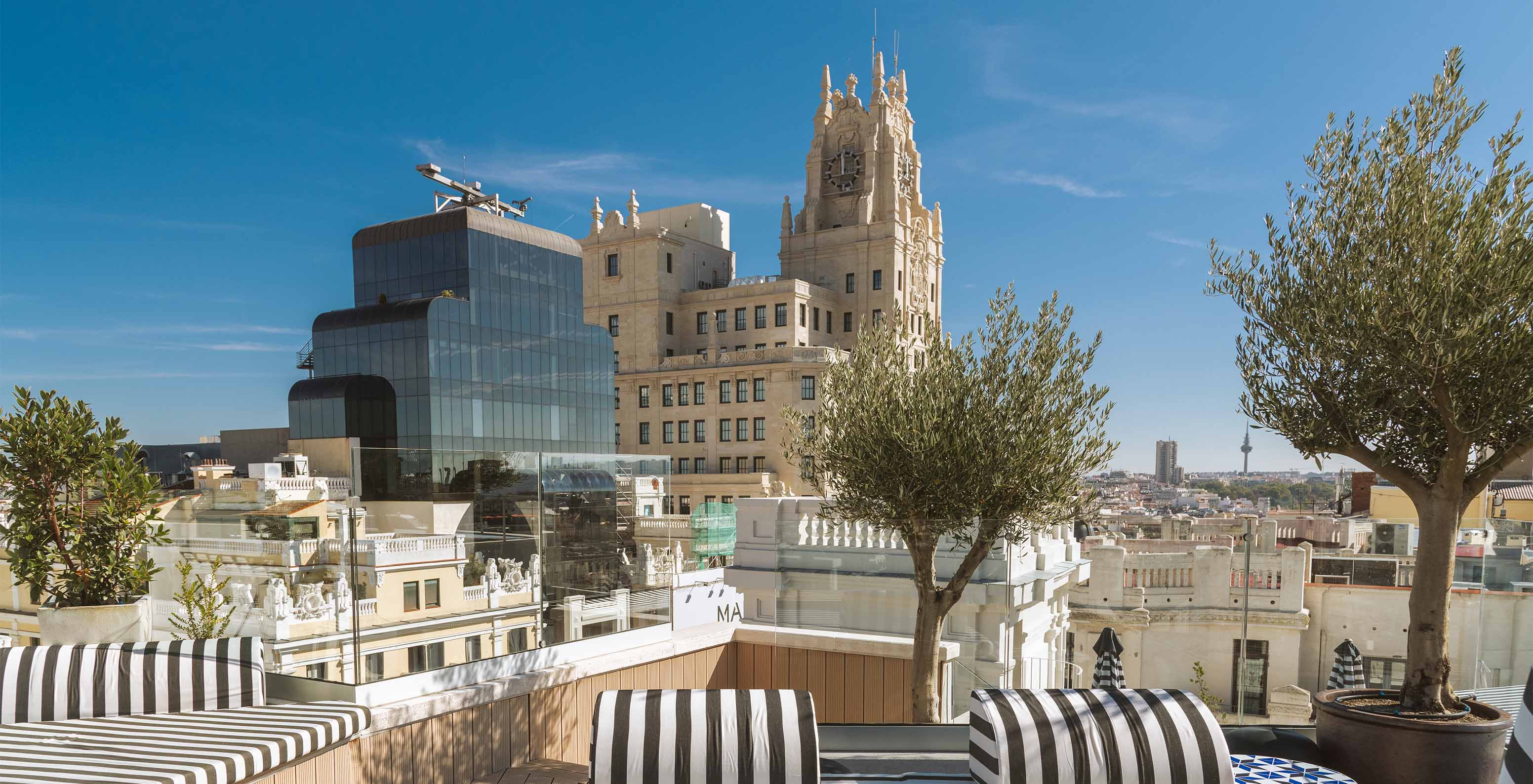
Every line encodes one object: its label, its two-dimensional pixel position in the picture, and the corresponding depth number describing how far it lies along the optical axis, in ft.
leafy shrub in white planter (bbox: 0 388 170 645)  19.31
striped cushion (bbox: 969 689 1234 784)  11.55
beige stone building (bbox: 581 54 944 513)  174.19
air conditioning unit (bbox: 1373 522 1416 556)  27.85
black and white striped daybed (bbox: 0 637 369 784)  11.94
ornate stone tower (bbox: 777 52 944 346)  188.24
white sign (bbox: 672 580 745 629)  23.56
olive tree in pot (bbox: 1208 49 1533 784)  13.38
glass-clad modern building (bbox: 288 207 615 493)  160.04
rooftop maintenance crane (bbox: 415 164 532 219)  183.21
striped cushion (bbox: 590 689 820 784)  11.82
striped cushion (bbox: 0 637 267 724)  14.17
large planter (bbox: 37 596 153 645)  18.54
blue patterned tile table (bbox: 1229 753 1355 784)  12.24
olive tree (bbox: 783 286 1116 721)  20.86
